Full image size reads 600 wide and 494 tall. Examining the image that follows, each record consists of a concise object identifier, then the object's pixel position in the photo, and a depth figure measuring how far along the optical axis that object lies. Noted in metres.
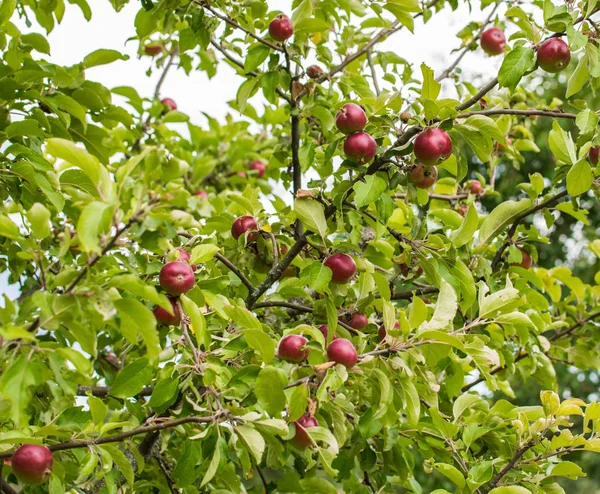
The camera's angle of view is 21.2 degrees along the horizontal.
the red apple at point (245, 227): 2.58
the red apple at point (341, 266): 2.49
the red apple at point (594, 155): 2.51
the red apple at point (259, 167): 3.80
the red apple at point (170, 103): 3.99
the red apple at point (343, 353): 2.32
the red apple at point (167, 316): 2.40
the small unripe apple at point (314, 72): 2.97
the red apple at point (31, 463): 2.28
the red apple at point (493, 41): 3.24
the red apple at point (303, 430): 2.35
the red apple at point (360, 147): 2.45
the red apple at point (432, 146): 2.38
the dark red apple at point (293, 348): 2.35
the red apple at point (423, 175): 2.45
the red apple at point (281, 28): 2.68
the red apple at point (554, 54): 2.47
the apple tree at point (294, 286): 2.21
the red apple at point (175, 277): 2.34
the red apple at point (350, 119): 2.47
